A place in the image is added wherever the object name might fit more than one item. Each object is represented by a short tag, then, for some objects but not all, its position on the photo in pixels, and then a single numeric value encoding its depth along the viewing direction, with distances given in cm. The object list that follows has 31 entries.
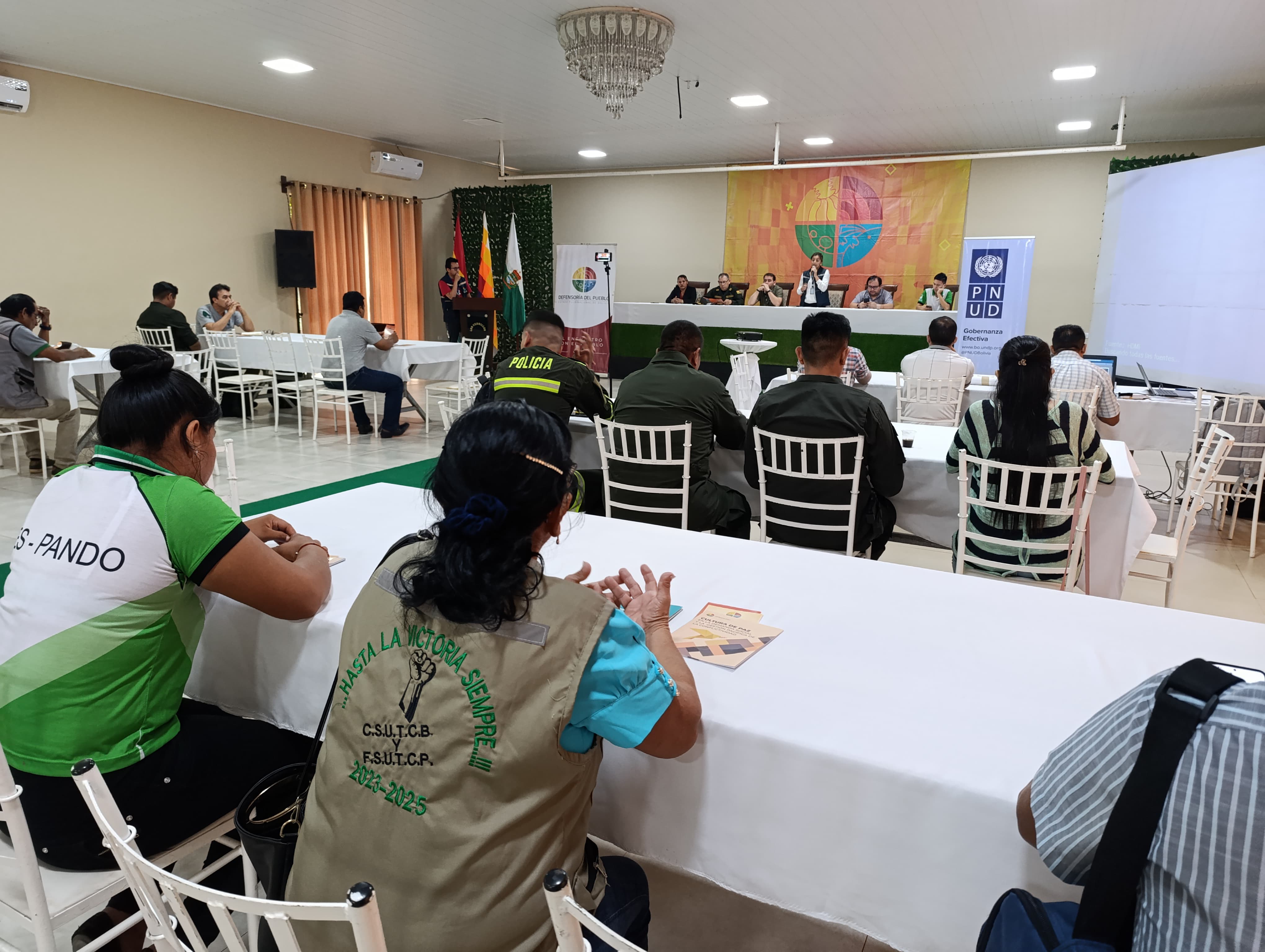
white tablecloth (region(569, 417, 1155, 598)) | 284
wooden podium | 1074
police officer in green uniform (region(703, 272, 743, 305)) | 992
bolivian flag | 1080
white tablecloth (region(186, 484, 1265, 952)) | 103
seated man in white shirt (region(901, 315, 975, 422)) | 530
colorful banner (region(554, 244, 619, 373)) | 1021
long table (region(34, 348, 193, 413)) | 525
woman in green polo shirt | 128
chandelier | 504
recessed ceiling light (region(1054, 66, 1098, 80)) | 611
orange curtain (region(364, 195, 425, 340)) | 1051
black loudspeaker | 898
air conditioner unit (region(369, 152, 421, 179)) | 980
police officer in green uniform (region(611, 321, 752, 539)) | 341
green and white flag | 1081
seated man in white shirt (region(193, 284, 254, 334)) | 771
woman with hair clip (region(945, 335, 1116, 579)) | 261
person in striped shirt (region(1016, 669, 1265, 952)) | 64
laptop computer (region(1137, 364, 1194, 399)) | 562
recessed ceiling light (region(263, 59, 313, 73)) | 646
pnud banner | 817
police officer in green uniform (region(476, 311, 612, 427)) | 360
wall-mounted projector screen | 593
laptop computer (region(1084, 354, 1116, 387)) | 600
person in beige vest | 92
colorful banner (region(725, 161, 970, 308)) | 1016
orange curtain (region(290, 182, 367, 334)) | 937
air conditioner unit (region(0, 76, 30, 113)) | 651
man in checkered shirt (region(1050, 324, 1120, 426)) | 466
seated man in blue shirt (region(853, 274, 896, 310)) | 944
